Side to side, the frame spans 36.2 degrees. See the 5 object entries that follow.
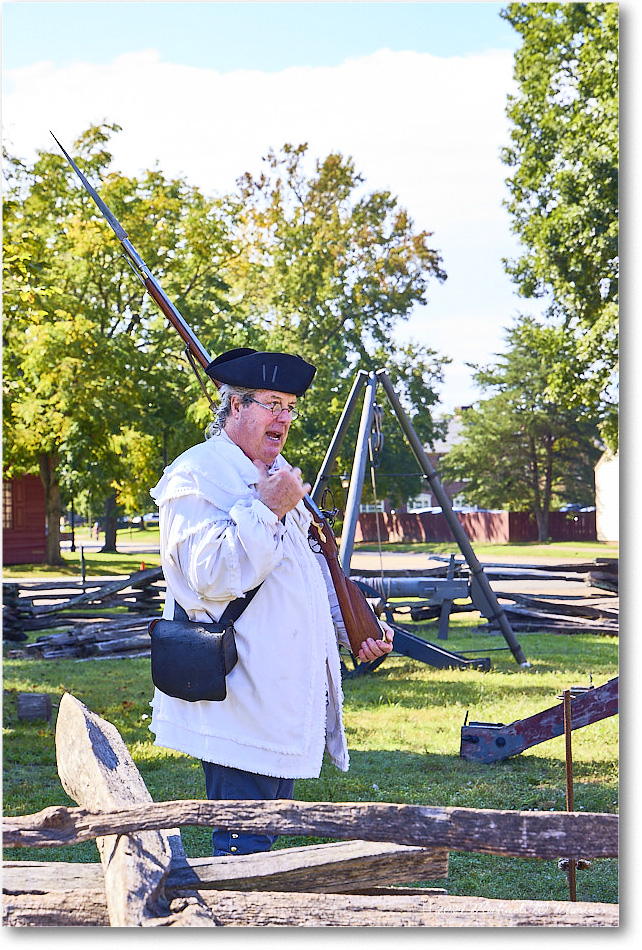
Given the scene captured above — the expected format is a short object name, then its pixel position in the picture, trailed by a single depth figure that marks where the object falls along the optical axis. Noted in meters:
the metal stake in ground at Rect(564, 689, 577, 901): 2.78
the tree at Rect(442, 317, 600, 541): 33.34
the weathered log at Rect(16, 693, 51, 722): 6.25
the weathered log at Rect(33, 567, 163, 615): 10.29
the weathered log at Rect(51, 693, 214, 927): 2.22
